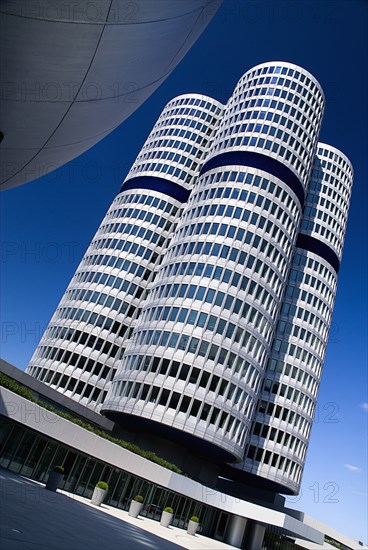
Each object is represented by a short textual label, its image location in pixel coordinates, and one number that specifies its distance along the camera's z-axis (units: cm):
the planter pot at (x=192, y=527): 3488
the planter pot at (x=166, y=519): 3197
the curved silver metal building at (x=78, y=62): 712
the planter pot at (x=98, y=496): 2773
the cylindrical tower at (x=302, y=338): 6156
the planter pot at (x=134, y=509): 2995
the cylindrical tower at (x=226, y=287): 4947
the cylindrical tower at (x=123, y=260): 6500
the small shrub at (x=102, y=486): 2777
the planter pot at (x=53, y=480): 2389
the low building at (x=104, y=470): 2577
